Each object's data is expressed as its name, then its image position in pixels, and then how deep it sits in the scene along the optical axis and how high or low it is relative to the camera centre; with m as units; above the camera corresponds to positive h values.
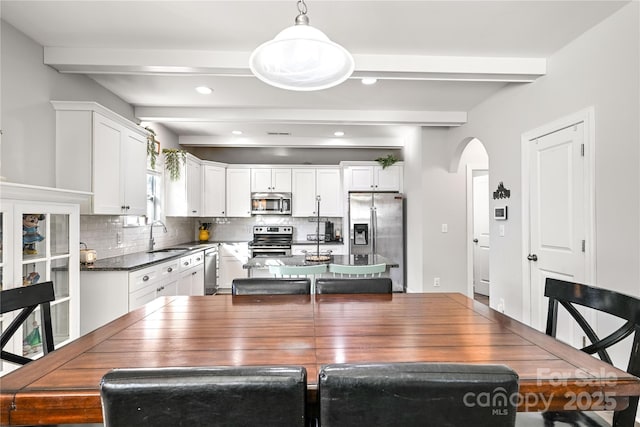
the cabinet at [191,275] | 3.98 -0.73
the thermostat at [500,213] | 3.41 +0.04
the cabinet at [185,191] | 4.79 +0.41
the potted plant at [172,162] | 4.69 +0.81
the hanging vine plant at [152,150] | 4.05 +0.84
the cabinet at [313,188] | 5.93 +0.53
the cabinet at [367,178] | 5.59 +0.67
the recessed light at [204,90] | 3.39 +1.34
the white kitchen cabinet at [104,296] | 2.79 -0.65
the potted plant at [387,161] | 5.50 +0.94
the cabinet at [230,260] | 5.58 -0.70
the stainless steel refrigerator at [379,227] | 5.28 -0.15
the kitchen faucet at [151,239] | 4.40 -0.27
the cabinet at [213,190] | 5.59 +0.49
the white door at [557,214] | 2.48 +0.02
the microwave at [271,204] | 5.86 +0.25
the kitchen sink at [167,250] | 4.21 -0.42
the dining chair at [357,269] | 2.61 -0.41
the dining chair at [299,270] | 2.62 -0.41
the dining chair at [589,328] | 1.11 -0.43
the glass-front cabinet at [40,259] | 1.85 -0.25
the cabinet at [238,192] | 5.91 +0.47
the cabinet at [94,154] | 2.72 +0.56
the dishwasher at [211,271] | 5.00 -0.83
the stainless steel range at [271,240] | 5.58 -0.39
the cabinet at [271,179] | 5.90 +0.69
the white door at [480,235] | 5.39 -0.30
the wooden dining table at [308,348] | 0.91 -0.46
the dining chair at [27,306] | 1.35 -0.37
